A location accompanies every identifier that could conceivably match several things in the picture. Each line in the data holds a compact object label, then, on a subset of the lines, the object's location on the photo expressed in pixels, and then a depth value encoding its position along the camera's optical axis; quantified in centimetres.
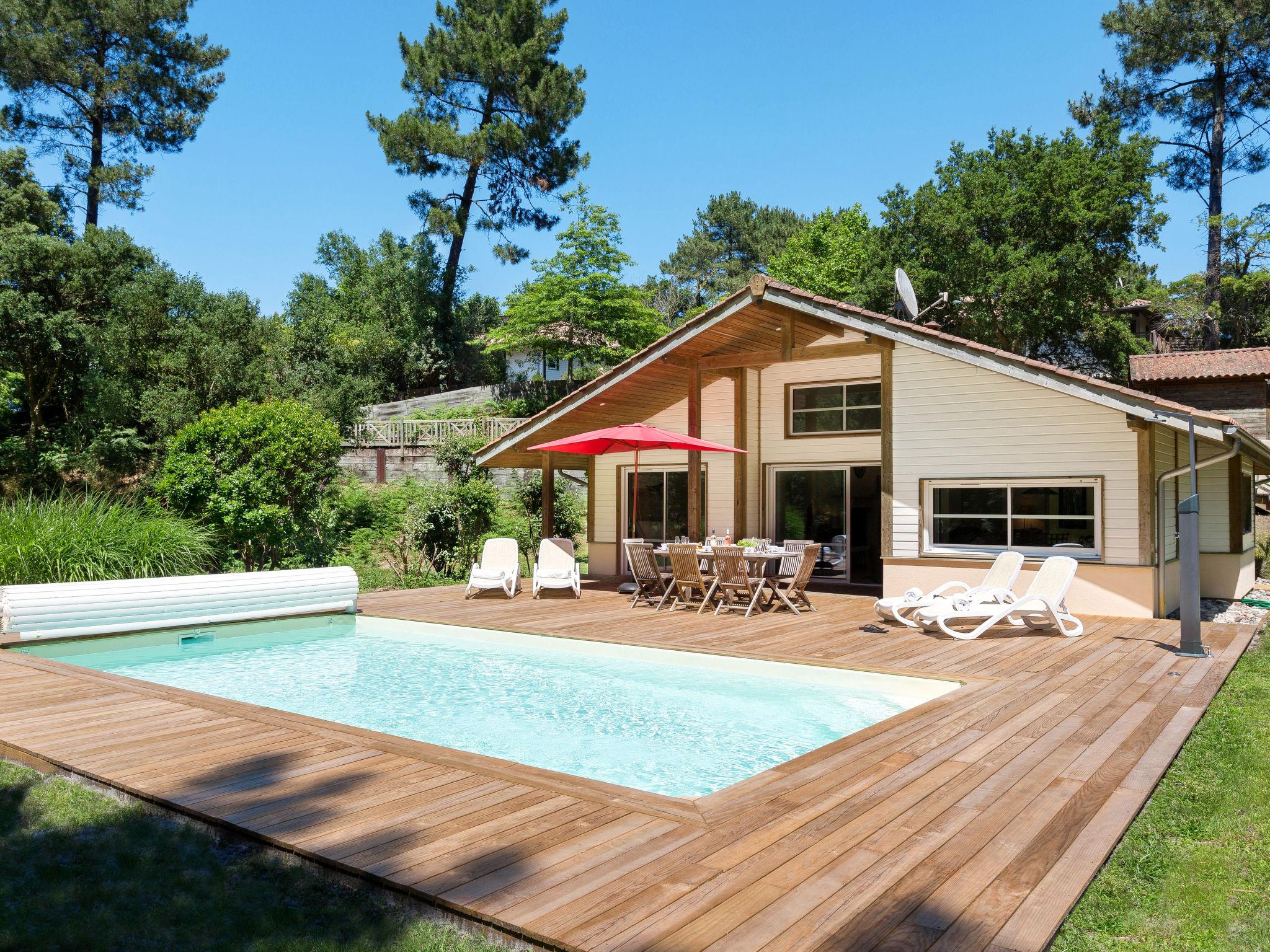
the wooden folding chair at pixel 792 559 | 1102
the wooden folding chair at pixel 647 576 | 1142
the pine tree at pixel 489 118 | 3216
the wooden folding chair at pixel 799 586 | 1041
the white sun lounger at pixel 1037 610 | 888
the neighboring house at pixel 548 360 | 3350
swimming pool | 571
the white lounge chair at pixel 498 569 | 1243
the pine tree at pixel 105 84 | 2458
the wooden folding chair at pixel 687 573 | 1075
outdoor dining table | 1060
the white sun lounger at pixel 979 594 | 935
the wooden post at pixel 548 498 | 1424
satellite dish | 1284
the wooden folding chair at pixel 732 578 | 1035
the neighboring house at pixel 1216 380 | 2303
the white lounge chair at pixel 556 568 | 1241
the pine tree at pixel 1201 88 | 2952
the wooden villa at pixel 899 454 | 1026
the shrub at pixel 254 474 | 1462
